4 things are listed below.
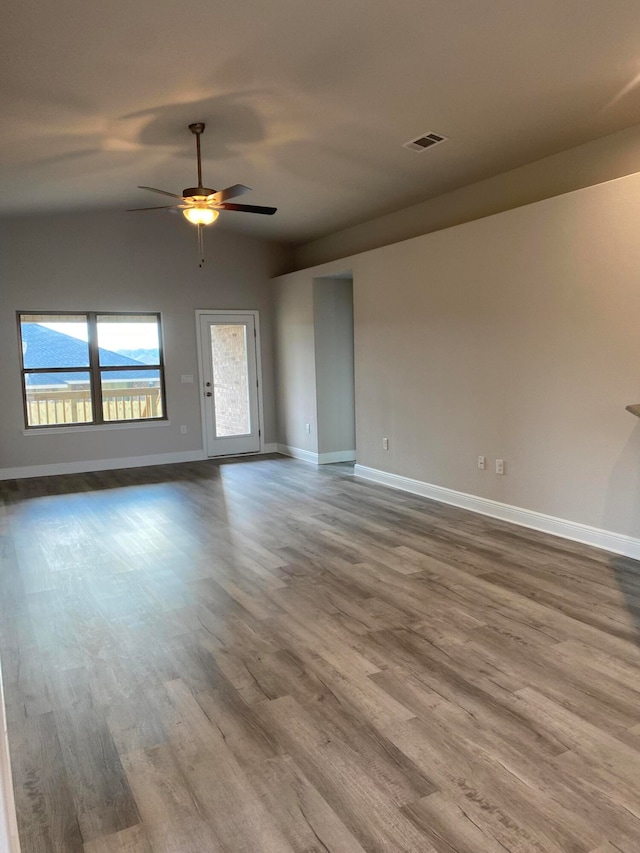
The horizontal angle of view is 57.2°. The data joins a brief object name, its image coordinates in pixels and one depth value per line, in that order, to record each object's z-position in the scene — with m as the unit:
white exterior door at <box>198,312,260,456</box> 8.24
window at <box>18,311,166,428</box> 7.23
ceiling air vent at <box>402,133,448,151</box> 4.48
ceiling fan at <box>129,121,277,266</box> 4.36
